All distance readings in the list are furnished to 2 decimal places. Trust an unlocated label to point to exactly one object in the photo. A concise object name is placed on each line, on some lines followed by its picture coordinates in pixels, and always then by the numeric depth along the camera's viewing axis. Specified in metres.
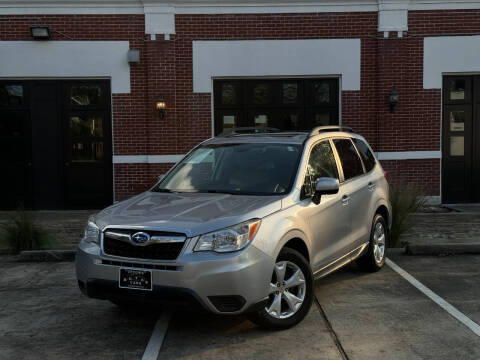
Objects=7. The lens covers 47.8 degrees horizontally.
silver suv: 4.35
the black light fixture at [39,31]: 12.34
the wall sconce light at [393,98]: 12.59
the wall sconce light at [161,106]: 12.47
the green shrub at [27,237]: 8.38
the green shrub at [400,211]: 8.45
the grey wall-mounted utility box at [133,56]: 12.51
